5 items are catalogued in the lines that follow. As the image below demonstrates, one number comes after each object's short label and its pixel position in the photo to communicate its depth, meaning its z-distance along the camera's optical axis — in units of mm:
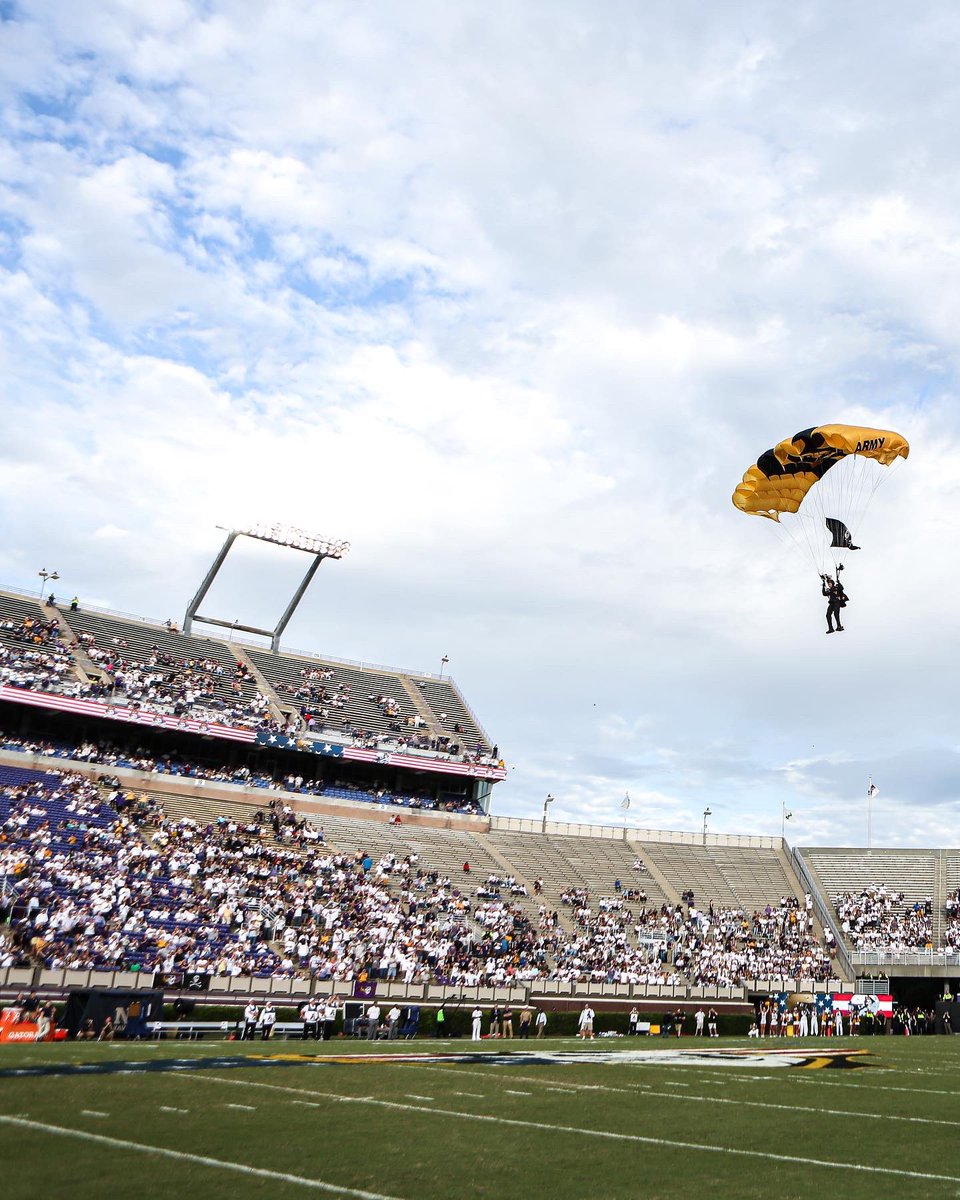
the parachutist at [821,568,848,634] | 29375
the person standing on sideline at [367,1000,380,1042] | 29859
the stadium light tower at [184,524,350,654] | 59219
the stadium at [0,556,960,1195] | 21625
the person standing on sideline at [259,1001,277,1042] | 28516
